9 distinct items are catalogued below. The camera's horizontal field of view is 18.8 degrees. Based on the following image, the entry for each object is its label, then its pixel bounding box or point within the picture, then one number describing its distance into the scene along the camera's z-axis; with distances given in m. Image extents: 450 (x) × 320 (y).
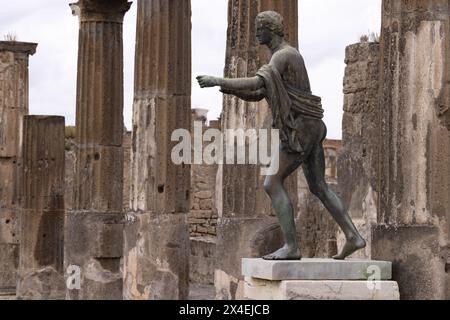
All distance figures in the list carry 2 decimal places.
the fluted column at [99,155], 20.39
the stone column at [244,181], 15.46
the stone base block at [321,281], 10.64
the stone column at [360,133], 16.94
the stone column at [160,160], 17.62
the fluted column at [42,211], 23.88
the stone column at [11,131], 28.83
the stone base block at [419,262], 11.12
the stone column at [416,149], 11.20
